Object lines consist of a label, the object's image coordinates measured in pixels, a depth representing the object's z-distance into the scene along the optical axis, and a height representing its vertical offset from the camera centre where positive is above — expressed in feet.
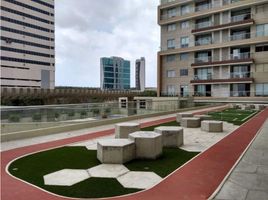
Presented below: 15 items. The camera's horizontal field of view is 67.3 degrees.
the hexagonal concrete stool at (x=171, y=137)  26.80 -5.44
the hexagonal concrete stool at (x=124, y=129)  30.31 -4.97
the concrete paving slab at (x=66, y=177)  15.96 -6.73
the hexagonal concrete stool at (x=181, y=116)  45.89 -4.46
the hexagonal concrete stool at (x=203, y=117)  45.15 -4.70
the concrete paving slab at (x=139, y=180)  15.52 -6.80
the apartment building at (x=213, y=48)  117.59 +31.17
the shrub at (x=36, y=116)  34.49 -3.36
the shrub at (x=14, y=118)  32.28 -3.33
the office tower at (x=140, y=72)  430.31 +53.67
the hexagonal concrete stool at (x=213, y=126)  36.84 -5.45
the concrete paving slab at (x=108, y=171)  17.47 -6.75
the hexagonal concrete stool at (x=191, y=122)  41.77 -5.33
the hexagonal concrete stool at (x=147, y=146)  21.56 -5.34
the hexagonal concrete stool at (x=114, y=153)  20.20 -5.67
